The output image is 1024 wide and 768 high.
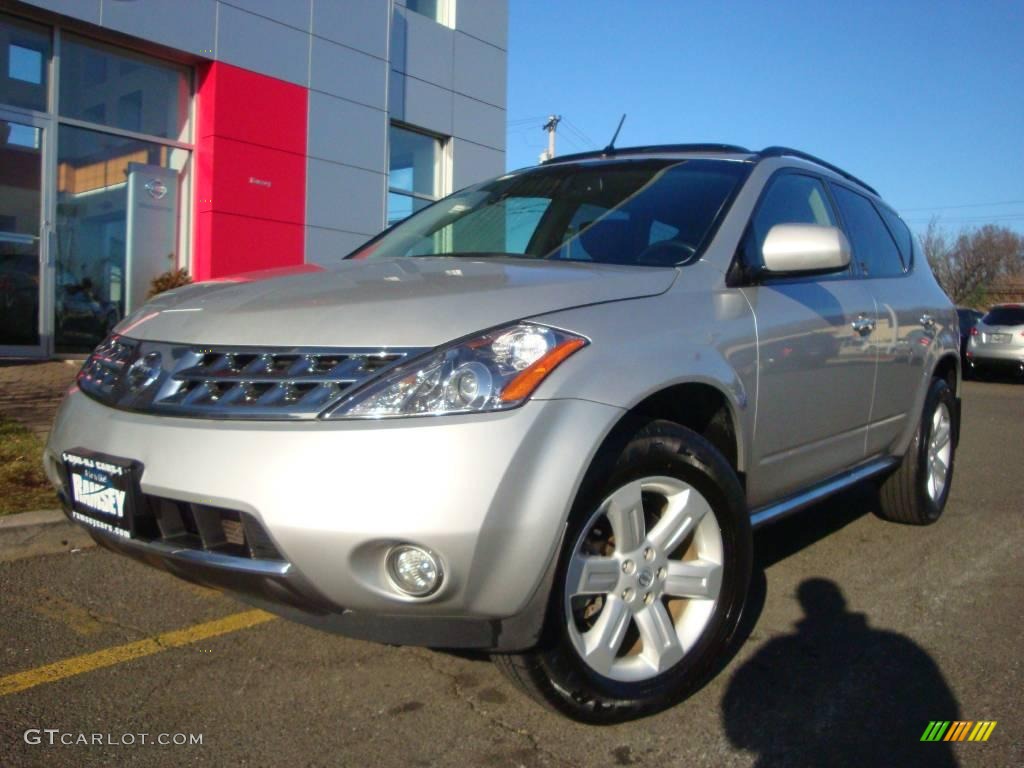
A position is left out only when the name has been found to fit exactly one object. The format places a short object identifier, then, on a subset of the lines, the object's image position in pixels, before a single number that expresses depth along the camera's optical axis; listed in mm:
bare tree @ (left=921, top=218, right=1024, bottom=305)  54469
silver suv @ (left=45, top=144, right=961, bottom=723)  2244
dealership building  9773
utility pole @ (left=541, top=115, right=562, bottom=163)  37625
